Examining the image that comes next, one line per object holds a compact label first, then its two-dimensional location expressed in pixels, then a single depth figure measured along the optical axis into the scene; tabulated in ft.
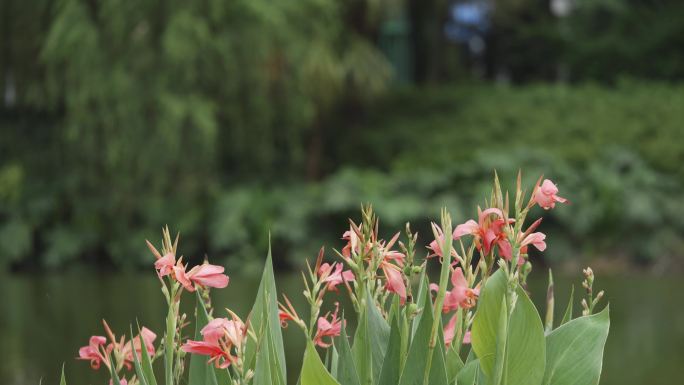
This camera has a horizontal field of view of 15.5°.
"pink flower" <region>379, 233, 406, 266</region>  13.82
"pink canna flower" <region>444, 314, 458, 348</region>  14.73
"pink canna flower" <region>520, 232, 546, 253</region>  13.64
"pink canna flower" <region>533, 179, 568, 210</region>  13.81
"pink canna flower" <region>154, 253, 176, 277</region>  13.67
